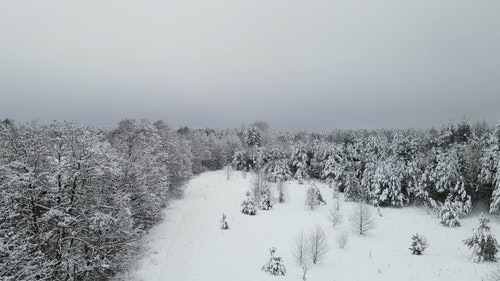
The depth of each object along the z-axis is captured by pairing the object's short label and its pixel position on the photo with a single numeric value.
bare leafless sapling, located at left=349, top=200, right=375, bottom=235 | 31.70
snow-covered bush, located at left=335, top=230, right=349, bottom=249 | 26.75
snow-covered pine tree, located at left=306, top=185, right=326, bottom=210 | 42.56
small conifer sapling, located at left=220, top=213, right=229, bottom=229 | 31.96
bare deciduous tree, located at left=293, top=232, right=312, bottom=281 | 22.13
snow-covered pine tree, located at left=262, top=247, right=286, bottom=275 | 20.69
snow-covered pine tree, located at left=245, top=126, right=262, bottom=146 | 99.69
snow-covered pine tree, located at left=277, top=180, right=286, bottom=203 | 47.44
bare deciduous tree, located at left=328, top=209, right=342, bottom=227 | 33.84
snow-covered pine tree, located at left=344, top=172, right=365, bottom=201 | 46.41
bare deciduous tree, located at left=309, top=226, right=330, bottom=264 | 22.98
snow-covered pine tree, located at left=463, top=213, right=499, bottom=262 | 23.53
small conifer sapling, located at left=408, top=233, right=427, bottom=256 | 25.66
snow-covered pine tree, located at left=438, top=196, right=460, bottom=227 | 35.41
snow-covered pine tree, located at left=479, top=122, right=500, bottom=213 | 37.22
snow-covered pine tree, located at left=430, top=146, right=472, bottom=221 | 36.12
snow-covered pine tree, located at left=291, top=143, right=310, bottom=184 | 65.88
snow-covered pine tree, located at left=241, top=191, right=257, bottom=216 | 39.25
